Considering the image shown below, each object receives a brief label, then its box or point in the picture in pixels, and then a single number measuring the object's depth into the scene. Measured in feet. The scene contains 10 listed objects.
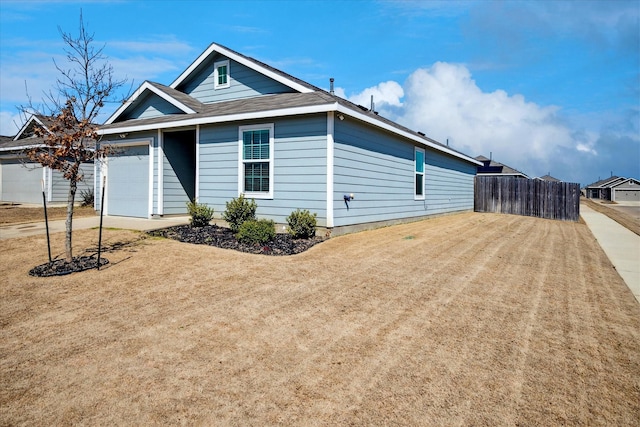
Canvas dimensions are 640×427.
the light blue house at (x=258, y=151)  31.89
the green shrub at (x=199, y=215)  34.50
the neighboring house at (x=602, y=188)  240.73
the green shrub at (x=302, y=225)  30.06
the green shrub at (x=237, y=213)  32.73
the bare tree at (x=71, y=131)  21.13
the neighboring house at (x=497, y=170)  124.98
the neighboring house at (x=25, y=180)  63.26
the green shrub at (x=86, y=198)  58.54
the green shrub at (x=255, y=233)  28.27
